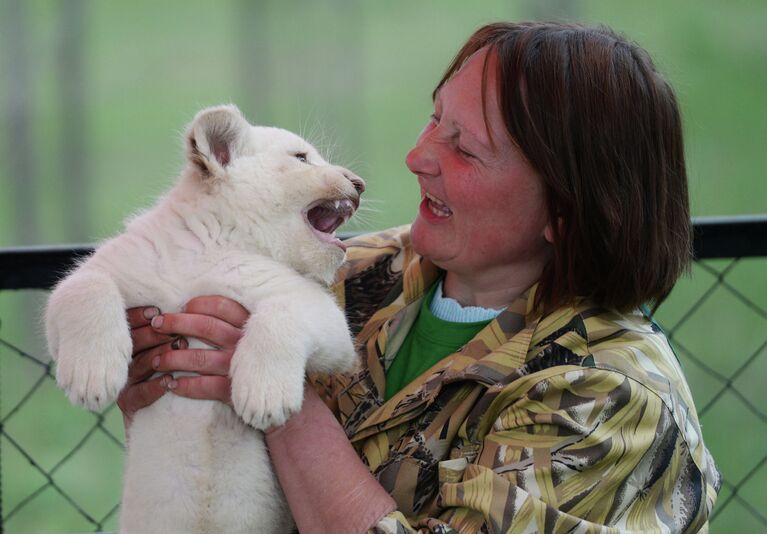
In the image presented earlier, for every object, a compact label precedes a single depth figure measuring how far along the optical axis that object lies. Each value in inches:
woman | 155.2
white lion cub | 160.9
